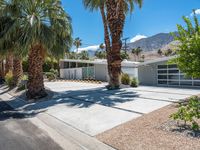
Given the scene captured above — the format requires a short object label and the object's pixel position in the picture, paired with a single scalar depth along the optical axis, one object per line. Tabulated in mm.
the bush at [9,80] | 16400
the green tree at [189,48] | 3424
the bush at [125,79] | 15545
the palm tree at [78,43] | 54191
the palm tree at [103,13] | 14383
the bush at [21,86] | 14154
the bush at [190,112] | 3556
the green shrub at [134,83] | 14845
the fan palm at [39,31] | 10120
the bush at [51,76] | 24365
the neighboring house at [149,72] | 14652
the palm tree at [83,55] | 45692
